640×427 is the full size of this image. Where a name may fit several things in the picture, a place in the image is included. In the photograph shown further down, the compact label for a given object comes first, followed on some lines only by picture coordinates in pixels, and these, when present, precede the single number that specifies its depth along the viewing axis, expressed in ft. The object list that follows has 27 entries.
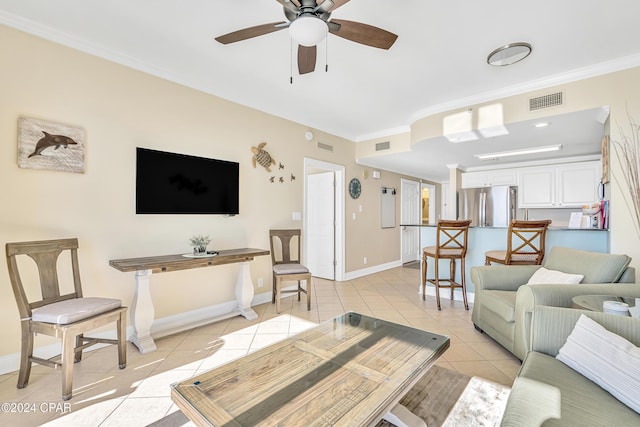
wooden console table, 7.98
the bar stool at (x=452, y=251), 11.68
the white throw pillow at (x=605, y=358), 3.69
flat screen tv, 9.09
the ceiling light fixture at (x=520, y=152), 14.30
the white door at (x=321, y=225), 16.75
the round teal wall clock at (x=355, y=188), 17.11
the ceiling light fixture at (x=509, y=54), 8.11
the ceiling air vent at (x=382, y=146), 16.04
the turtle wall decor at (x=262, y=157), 12.21
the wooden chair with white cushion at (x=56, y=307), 6.01
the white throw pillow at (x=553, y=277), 7.14
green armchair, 6.30
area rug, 5.32
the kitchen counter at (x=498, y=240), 10.00
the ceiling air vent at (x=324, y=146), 15.19
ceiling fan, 5.27
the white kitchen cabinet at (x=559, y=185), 16.15
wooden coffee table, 3.55
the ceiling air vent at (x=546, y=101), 9.81
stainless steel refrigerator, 18.34
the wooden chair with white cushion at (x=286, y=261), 11.44
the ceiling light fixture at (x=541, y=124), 10.75
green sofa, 3.42
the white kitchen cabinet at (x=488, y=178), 18.78
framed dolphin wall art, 7.22
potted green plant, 9.58
